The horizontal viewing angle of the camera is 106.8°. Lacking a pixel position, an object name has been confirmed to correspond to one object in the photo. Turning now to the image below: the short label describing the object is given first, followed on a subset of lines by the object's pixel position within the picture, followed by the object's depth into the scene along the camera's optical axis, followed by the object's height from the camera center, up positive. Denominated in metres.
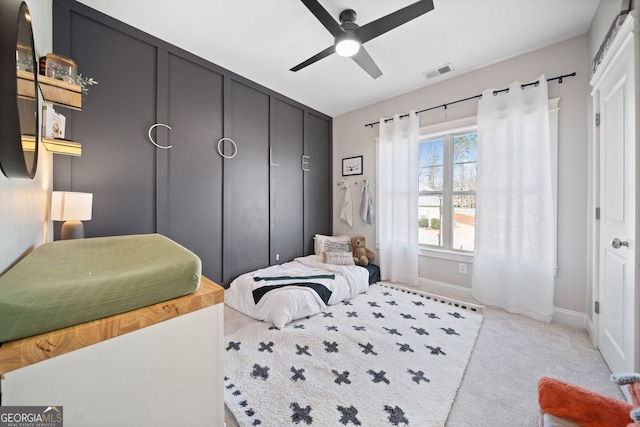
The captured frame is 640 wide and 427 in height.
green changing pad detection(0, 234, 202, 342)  0.55 -0.20
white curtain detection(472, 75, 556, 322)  2.34 +0.12
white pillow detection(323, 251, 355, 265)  3.28 -0.60
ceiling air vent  2.73 +1.72
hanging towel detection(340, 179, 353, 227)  4.00 +0.12
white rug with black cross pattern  1.30 -1.06
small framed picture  3.89 +0.83
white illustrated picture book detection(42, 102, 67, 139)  1.35 +0.54
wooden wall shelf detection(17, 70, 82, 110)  1.32 +0.71
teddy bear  3.51 -0.57
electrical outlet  2.95 -0.65
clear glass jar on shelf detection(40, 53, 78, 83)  1.34 +0.85
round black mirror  0.76 +0.43
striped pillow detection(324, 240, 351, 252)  3.47 -0.47
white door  1.37 +0.02
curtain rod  2.30 +1.39
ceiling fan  1.63 +1.44
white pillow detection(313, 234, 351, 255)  3.69 -0.40
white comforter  2.23 -0.81
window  2.98 +0.34
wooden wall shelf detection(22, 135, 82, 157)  1.37 +0.40
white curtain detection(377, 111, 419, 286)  3.24 +0.24
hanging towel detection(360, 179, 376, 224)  3.71 +0.13
